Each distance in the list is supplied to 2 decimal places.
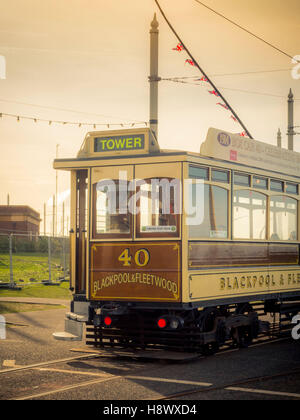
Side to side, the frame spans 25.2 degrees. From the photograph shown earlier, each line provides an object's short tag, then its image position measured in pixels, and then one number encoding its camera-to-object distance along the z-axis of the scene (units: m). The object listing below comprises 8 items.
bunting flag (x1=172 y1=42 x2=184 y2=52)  16.59
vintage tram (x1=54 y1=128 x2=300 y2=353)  10.41
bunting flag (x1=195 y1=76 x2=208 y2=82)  17.04
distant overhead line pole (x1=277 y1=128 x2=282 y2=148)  30.51
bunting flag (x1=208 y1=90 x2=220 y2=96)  17.44
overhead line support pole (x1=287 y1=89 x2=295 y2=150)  24.61
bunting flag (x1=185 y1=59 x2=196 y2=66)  16.70
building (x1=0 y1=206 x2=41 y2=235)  62.00
